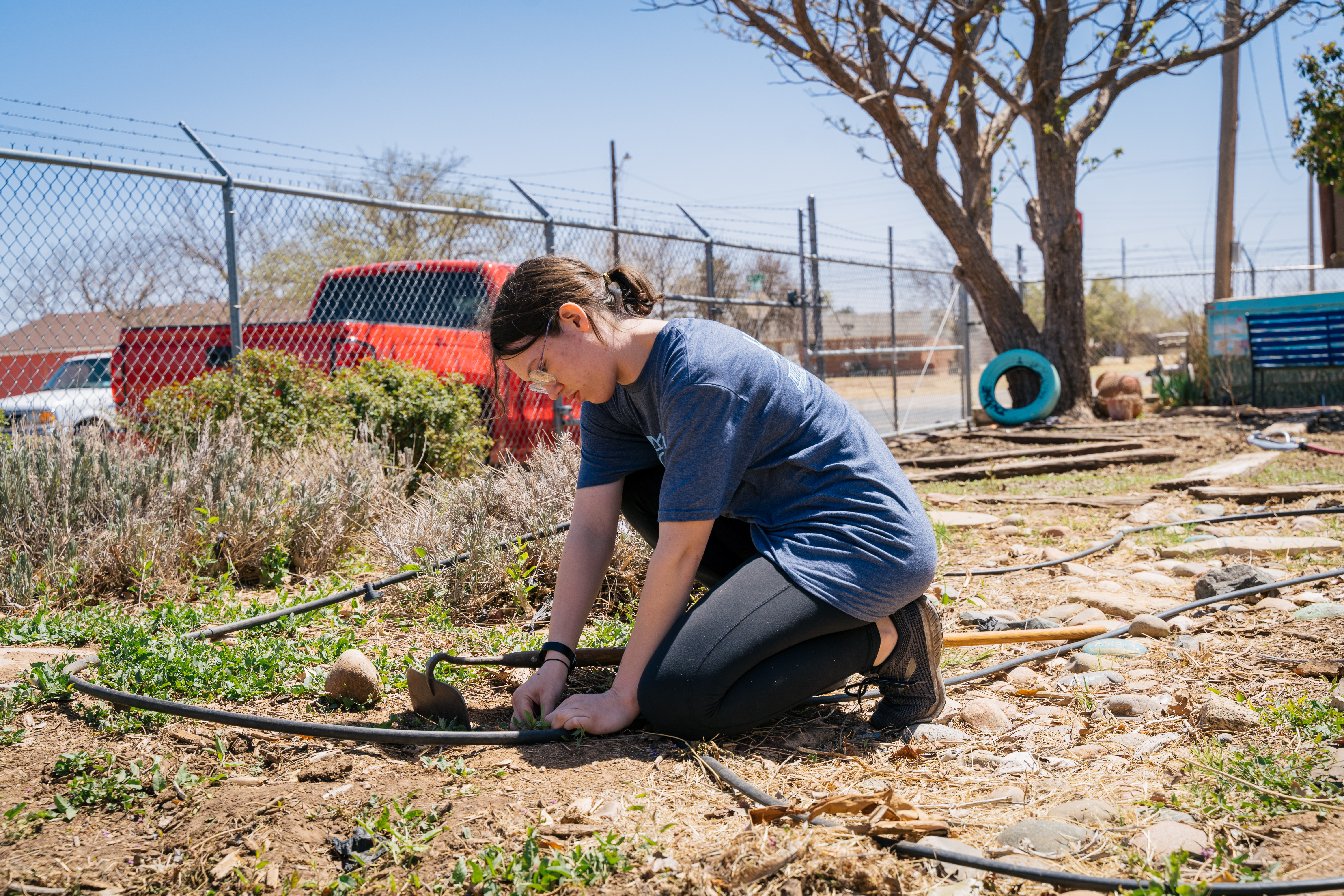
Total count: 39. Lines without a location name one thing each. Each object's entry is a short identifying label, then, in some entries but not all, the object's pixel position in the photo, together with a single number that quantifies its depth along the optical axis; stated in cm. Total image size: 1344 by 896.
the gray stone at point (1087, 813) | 180
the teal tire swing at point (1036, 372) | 1161
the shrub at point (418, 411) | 574
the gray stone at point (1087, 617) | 321
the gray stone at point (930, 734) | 234
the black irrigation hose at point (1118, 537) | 414
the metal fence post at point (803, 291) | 1007
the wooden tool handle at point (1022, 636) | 286
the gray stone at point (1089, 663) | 277
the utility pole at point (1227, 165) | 1319
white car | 449
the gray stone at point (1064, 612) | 342
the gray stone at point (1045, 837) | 170
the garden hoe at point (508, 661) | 233
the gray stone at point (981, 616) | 332
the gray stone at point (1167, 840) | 166
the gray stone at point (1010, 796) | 195
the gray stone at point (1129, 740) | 221
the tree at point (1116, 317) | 3238
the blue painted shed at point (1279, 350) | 1150
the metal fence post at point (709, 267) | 857
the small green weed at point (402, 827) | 174
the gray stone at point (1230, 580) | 341
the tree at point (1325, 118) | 1047
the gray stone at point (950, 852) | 165
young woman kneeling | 219
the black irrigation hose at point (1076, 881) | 147
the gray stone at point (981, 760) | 217
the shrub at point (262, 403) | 512
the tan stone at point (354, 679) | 250
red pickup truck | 585
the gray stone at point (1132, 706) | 240
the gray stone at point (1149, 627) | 303
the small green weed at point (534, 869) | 163
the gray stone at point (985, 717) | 239
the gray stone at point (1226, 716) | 218
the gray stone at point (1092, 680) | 264
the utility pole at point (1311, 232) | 1570
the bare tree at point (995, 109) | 992
